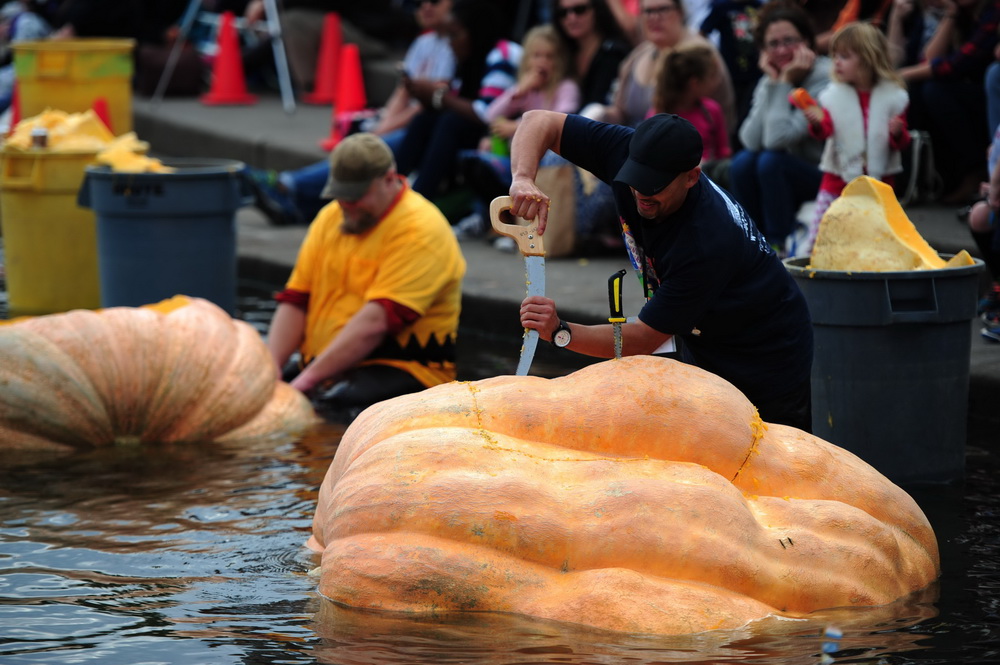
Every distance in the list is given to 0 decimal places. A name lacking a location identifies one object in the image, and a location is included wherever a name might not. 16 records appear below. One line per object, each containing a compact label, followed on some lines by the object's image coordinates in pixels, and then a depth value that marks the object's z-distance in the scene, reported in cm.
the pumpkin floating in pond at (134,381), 1197
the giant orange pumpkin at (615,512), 762
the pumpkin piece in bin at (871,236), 1049
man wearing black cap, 819
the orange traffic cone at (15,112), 2449
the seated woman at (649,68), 1775
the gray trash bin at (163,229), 1573
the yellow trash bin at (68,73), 2134
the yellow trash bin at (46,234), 1751
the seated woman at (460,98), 2051
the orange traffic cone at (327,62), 2993
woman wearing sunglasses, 1952
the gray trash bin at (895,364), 1028
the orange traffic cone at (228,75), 3059
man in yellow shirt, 1323
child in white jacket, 1463
